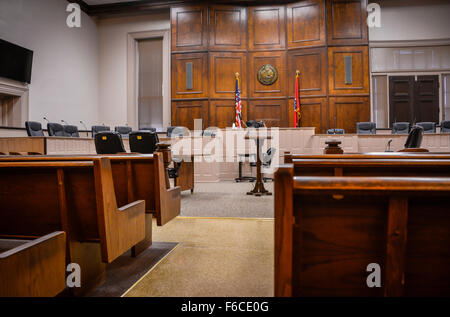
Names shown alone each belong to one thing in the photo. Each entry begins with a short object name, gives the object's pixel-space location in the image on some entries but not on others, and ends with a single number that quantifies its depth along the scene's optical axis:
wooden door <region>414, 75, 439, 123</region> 8.29
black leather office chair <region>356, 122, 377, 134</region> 7.03
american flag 7.42
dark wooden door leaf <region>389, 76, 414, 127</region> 8.38
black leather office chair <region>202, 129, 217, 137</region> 6.17
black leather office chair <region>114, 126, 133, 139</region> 7.72
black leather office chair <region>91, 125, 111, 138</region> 7.61
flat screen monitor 6.38
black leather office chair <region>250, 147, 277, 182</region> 4.94
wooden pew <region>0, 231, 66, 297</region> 0.78
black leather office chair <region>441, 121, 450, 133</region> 6.74
